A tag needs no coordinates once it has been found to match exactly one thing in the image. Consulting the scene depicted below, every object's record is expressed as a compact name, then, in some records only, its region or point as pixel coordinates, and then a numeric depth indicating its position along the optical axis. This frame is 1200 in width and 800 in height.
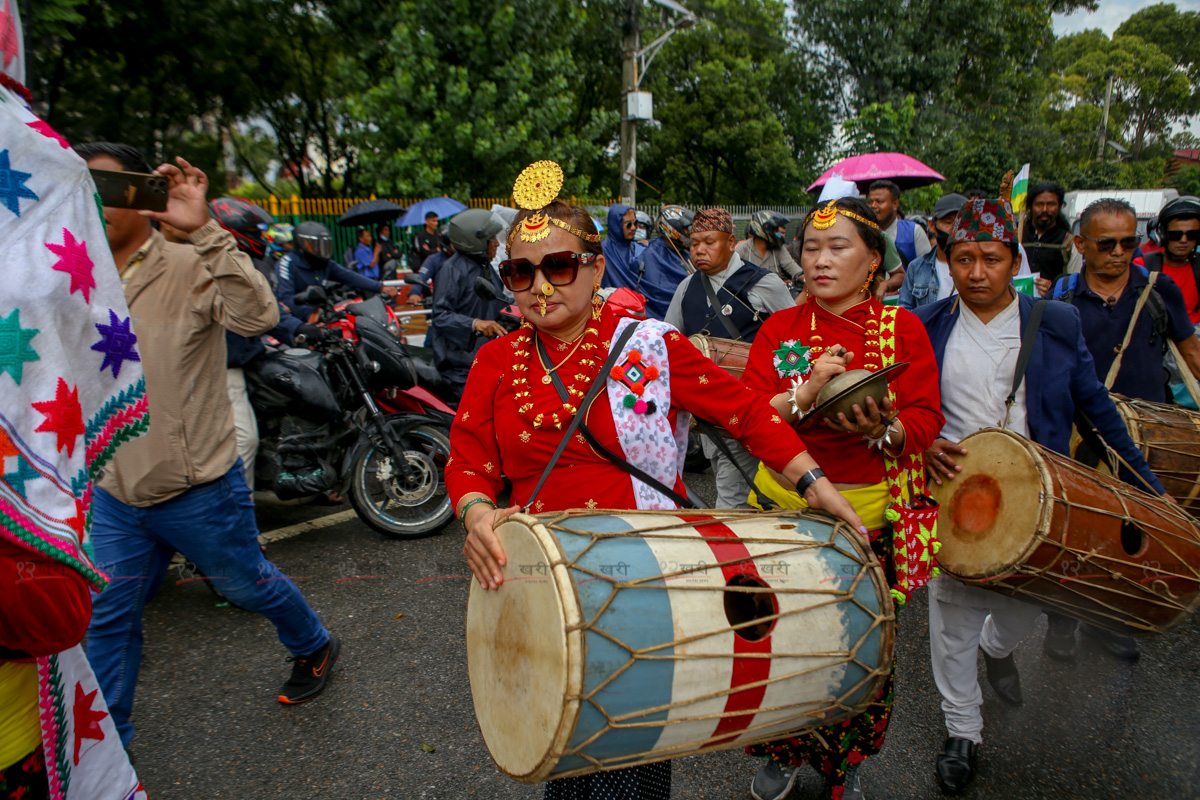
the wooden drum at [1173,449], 3.00
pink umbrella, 8.50
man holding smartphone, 2.46
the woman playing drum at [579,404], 1.97
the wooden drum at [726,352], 4.01
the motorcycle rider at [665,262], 6.07
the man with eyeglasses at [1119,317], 3.46
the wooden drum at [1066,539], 2.19
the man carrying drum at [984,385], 2.55
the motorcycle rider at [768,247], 6.38
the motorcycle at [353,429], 4.64
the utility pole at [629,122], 16.28
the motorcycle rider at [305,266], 5.84
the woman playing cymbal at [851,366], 2.28
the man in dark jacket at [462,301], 5.56
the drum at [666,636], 1.52
